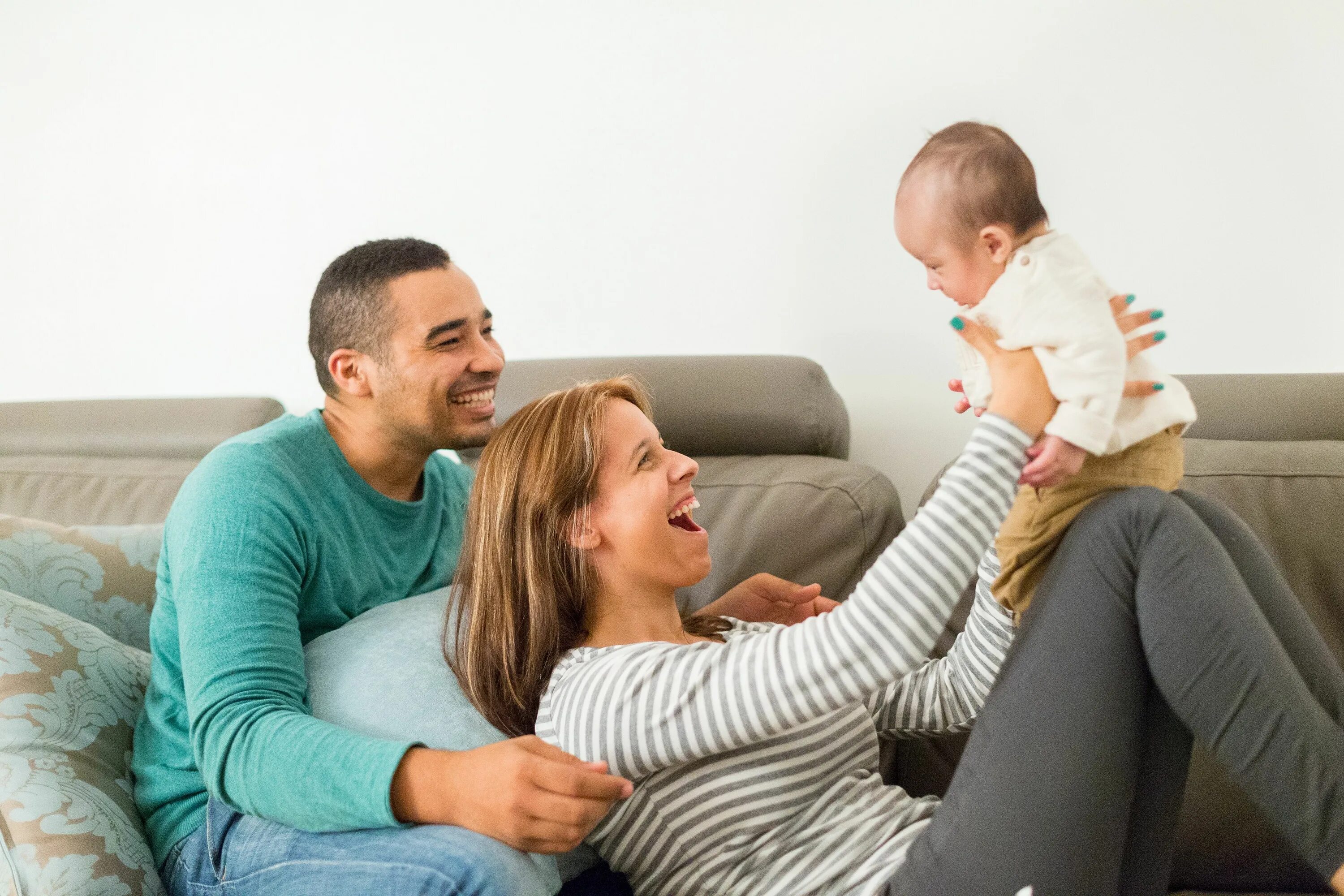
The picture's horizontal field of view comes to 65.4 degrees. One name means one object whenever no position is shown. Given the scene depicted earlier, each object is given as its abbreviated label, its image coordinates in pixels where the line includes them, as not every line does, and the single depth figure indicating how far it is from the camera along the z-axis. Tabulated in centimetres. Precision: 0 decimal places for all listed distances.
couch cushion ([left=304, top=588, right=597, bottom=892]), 115
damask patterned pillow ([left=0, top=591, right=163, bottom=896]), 113
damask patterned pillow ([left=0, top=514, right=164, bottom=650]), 146
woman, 87
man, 98
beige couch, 142
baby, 92
